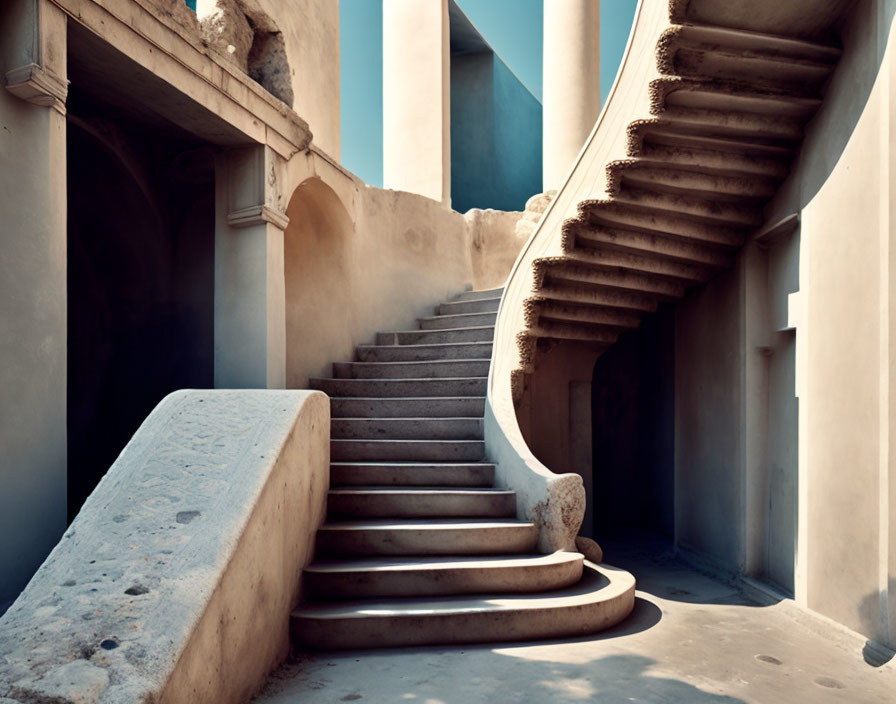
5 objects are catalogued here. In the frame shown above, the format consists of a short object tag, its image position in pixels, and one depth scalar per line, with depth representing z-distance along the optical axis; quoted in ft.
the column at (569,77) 39.75
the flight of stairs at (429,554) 13.24
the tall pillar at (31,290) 13.15
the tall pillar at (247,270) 21.04
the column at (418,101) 40.47
